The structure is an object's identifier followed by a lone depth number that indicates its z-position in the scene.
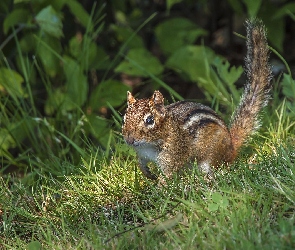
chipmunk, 7.73
